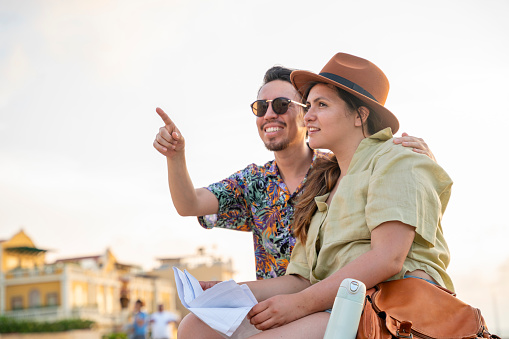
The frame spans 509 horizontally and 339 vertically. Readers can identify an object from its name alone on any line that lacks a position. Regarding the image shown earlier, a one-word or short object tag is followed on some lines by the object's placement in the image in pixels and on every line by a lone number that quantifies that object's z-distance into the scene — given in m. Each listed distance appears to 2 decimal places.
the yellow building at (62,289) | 41.91
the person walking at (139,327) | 15.80
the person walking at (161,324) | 15.50
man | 3.87
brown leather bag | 1.94
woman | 2.14
